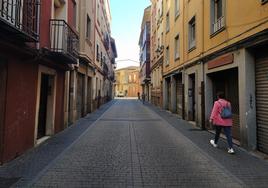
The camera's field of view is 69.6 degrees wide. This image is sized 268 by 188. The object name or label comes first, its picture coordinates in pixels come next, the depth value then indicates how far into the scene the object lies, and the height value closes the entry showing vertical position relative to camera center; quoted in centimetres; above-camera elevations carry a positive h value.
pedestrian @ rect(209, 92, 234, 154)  527 -46
